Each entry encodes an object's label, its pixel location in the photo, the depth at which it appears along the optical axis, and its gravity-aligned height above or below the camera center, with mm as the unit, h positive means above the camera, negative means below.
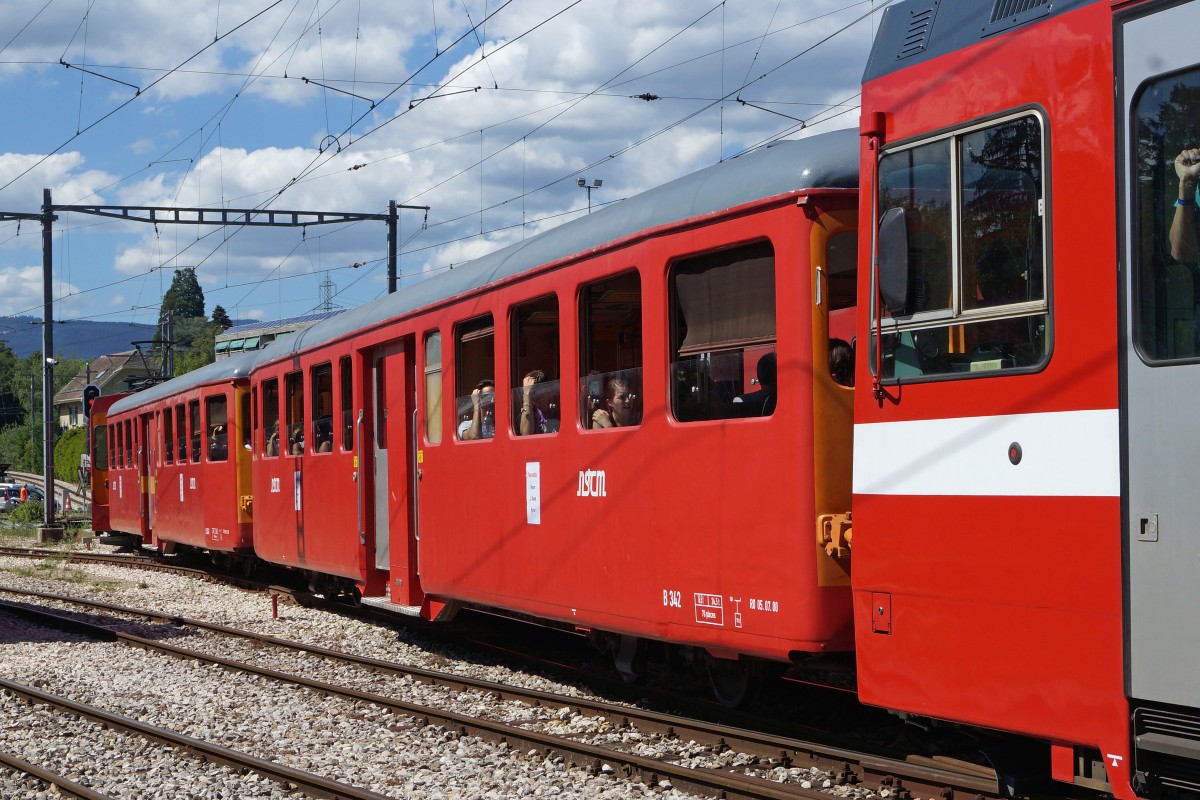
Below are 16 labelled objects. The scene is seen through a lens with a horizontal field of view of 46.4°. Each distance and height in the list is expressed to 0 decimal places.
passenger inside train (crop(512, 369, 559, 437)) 9055 -76
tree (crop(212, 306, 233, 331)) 134375 +8196
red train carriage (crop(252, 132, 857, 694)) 6617 -165
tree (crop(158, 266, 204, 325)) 139750 +10960
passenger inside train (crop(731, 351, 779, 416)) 6828 -39
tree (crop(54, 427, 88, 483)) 75812 -2749
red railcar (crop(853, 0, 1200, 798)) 4590 -12
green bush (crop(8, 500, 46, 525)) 42531 -3354
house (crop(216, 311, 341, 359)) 47291 +2710
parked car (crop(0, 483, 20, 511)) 57469 -3947
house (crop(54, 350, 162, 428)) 109438 +1492
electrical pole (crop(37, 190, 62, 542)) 29625 +1448
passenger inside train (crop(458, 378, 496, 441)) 10000 -133
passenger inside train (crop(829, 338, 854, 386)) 6641 +115
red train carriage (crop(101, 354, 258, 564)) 18969 -947
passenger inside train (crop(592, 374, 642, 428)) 8039 -91
